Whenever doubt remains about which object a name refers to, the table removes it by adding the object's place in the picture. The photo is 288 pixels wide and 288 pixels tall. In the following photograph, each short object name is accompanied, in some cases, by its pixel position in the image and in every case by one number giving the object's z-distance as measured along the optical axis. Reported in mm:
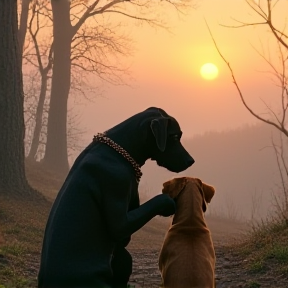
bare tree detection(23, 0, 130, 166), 27188
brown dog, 4359
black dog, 3385
